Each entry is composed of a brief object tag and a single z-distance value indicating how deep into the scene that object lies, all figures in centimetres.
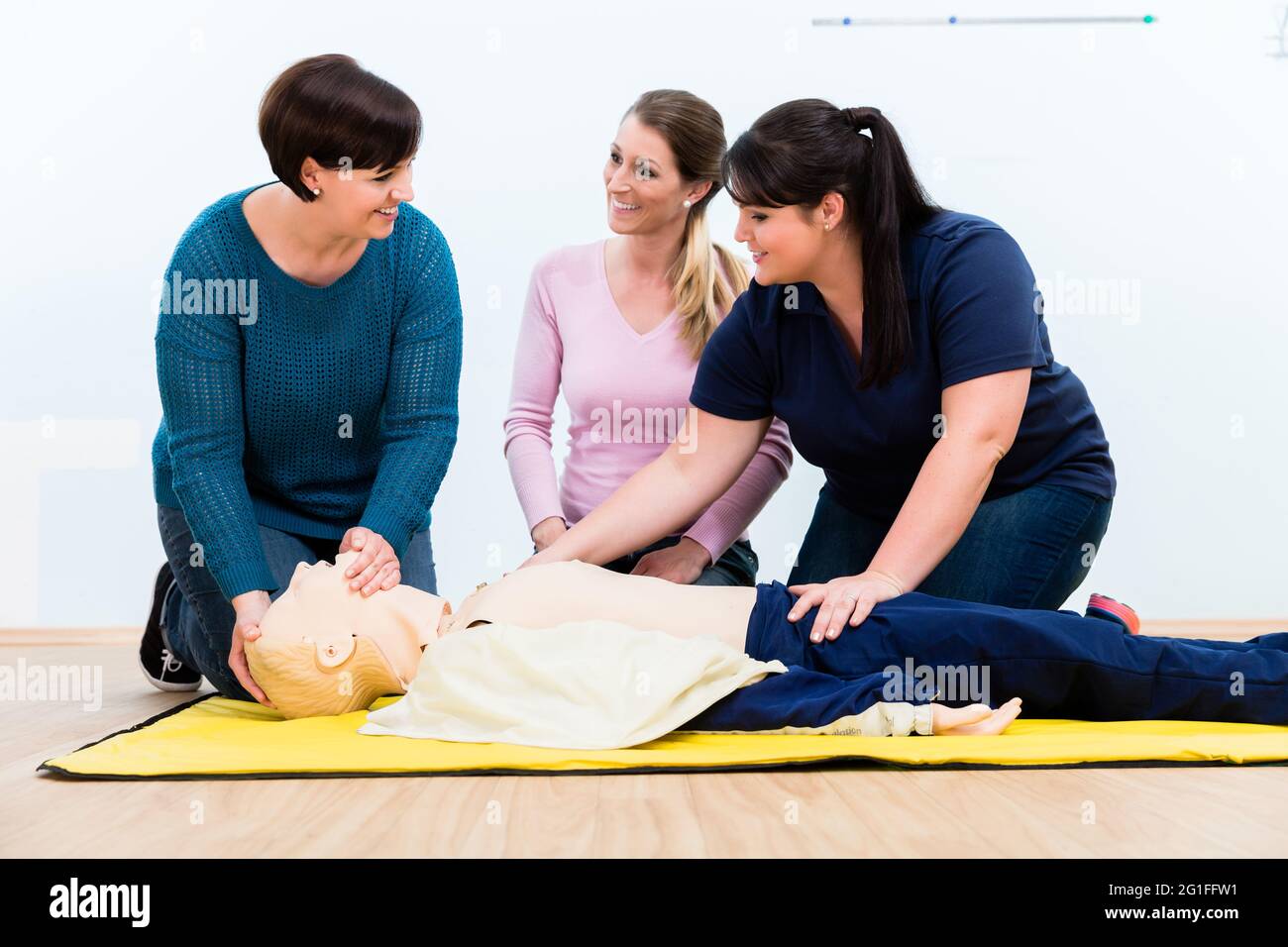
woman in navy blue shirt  185
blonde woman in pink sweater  232
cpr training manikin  155
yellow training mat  141
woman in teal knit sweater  186
